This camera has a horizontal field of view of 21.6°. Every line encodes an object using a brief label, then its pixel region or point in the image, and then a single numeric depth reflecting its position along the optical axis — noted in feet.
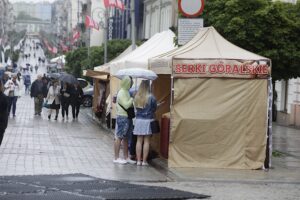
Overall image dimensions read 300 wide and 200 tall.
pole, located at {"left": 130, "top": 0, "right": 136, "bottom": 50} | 94.02
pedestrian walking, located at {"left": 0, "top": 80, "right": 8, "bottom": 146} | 39.94
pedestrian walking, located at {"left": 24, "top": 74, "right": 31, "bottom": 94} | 198.29
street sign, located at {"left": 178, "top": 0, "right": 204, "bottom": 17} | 53.11
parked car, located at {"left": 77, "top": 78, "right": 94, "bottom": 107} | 143.64
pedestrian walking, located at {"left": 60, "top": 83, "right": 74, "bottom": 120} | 100.42
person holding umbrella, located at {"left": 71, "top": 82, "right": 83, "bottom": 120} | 101.24
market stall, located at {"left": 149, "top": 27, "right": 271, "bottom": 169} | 48.98
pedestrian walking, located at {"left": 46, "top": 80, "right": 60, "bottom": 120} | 101.19
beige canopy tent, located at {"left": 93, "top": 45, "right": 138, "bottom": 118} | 83.20
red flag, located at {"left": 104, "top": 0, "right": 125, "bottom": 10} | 112.47
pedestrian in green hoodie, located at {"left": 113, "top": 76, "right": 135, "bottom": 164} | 50.75
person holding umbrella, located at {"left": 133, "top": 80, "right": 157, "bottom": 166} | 50.16
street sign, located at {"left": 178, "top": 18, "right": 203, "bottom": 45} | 53.98
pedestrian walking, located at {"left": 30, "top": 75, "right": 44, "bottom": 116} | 106.22
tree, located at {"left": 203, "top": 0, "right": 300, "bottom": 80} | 59.06
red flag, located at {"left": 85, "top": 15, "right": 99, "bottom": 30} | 146.47
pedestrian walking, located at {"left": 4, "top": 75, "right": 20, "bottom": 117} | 96.87
